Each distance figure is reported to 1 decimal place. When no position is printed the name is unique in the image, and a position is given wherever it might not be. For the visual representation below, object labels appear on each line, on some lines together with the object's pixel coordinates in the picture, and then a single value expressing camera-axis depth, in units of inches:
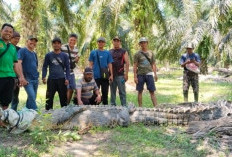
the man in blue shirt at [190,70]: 297.1
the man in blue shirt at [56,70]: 233.0
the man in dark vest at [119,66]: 271.9
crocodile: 197.0
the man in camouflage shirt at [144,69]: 276.5
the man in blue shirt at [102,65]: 265.9
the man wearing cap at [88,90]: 243.9
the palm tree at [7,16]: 890.4
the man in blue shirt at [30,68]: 217.6
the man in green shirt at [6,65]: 179.3
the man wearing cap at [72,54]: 259.8
